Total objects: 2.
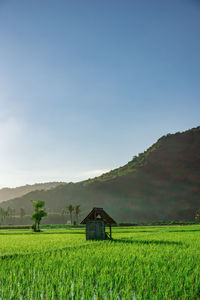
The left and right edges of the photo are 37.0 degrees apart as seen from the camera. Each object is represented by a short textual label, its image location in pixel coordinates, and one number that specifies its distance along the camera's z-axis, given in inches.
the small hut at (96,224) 832.3
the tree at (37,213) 1715.1
